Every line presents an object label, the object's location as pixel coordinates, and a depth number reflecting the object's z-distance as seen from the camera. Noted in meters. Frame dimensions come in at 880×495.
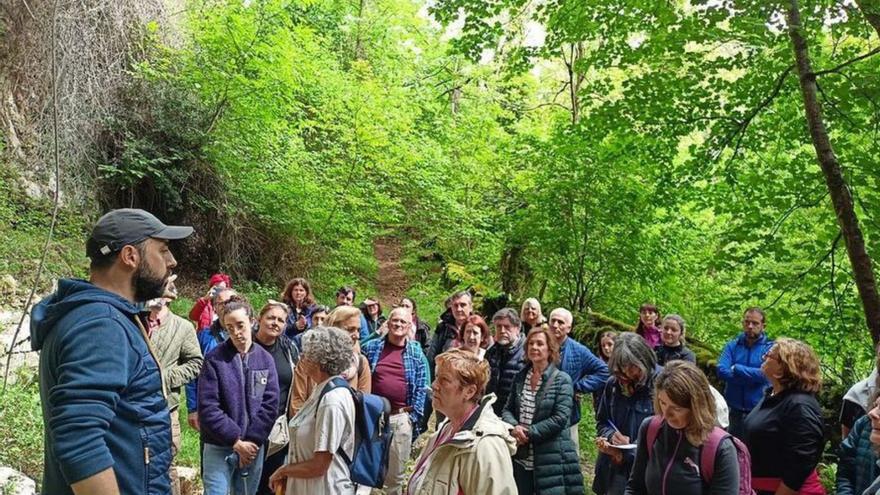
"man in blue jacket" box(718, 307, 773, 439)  6.00
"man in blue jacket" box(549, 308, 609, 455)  5.45
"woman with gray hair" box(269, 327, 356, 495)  3.21
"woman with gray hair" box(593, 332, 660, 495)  4.07
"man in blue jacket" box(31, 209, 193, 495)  1.93
